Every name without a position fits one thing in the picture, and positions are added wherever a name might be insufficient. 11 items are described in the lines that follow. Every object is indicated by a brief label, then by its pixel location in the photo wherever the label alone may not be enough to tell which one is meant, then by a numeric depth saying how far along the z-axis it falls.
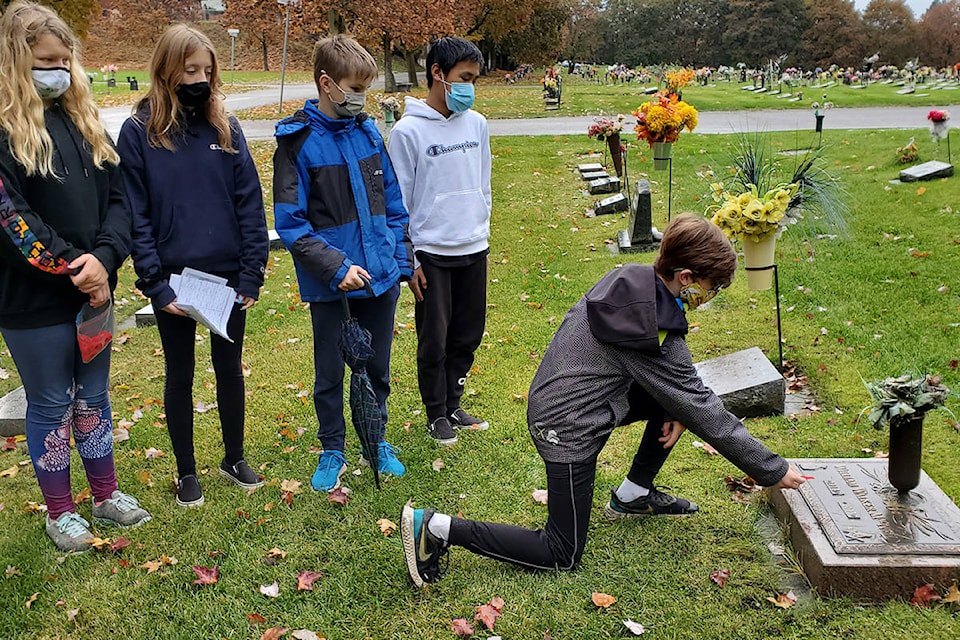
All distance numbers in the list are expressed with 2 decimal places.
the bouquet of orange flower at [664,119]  9.78
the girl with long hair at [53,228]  3.03
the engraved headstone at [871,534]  3.00
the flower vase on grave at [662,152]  10.40
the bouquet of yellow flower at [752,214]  4.78
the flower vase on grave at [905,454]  3.17
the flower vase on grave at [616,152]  12.52
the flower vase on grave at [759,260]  5.03
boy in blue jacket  3.58
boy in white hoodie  4.11
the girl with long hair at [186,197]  3.39
